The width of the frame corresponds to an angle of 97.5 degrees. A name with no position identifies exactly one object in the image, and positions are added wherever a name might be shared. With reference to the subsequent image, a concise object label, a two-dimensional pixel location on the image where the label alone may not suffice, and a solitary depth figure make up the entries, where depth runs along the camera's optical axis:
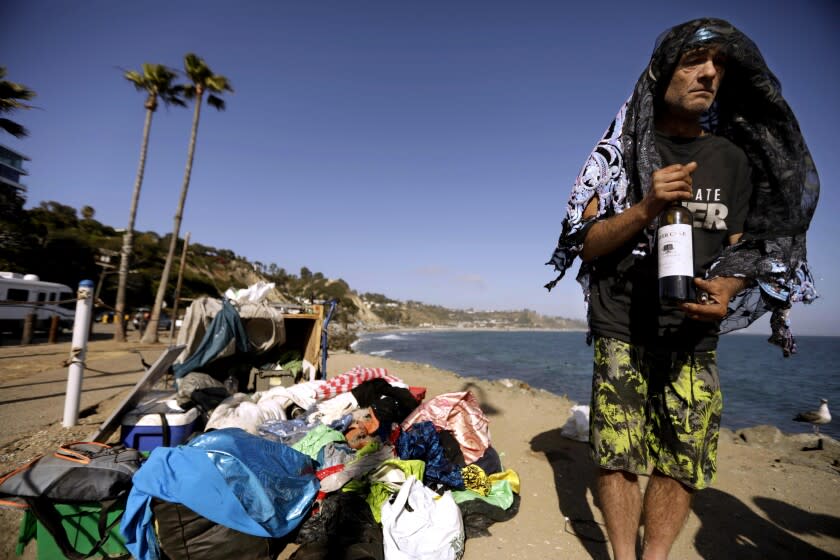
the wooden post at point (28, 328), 10.54
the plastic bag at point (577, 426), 4.25
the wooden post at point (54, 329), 10.87
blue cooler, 2.93
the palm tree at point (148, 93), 14.01
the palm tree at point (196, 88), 14.68
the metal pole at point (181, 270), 9.15
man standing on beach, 1.46
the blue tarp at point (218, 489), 1.87
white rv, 12.48
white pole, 3.63
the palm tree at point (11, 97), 11.50
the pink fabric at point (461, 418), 3.28
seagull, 7.77
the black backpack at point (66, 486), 1.84
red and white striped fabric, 4.52
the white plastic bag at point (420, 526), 2.01
